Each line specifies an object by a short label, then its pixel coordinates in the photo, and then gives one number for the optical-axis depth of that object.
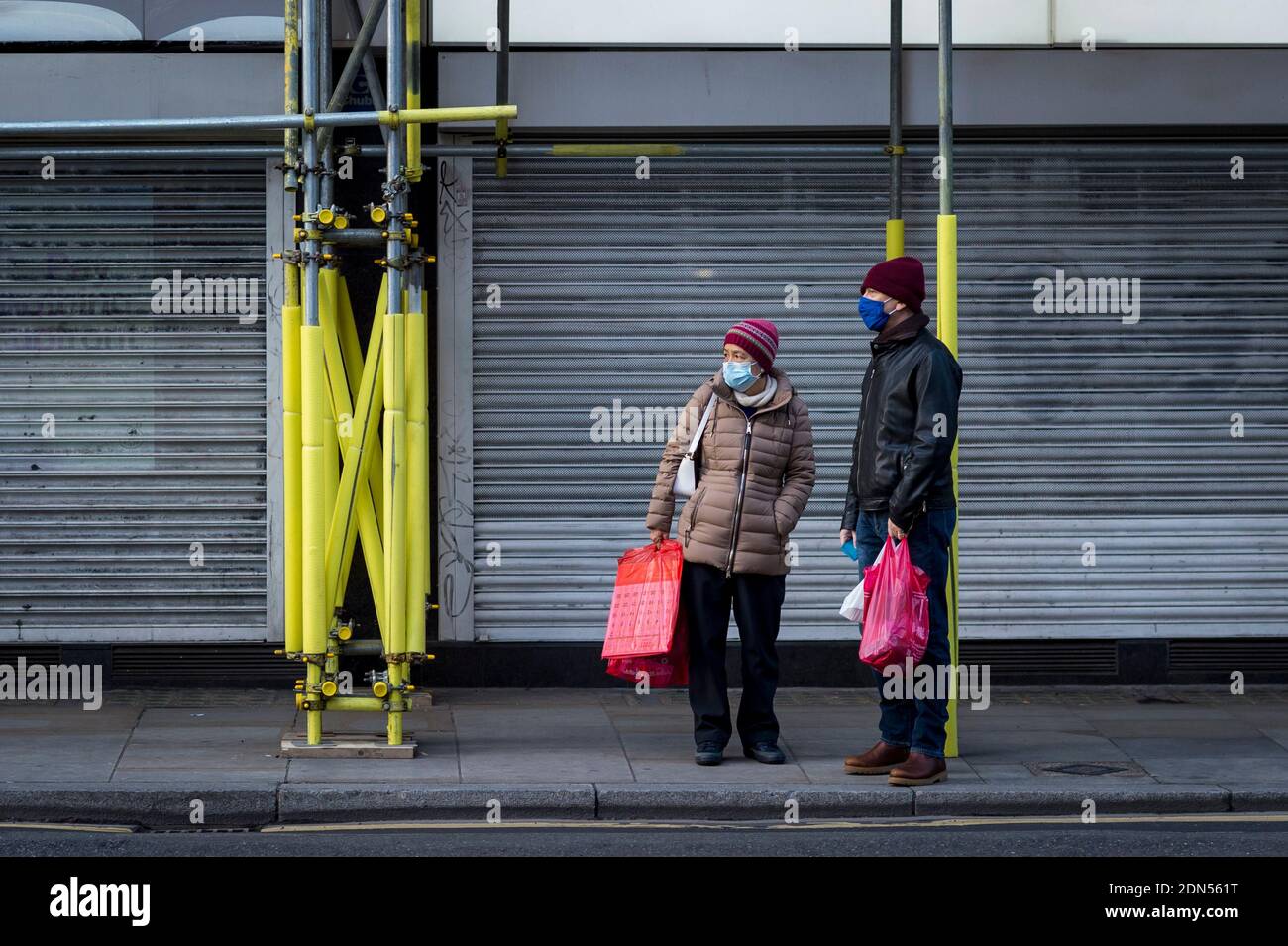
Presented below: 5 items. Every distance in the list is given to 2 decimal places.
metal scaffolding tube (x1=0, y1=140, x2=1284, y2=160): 9.71
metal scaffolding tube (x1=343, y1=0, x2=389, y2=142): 9.38
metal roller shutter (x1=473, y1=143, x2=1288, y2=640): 10.38
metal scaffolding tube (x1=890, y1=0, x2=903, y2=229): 9.95
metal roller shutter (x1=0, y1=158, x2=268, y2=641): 10.24
